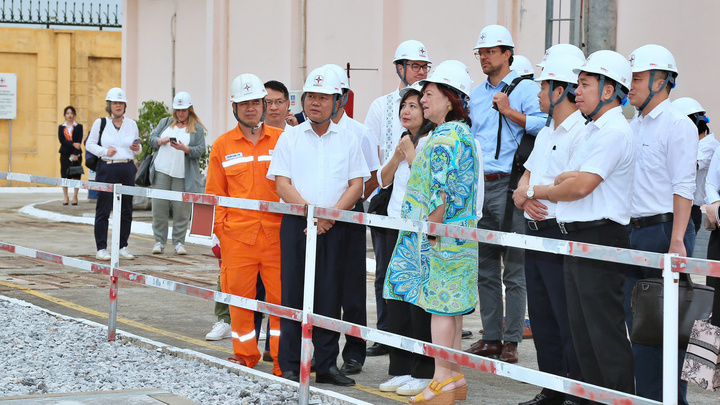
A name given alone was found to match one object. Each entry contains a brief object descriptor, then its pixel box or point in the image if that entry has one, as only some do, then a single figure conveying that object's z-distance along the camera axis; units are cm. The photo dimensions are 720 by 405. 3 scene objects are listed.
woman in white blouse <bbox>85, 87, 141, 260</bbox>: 1197
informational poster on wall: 2903
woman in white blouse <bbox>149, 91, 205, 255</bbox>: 1224
